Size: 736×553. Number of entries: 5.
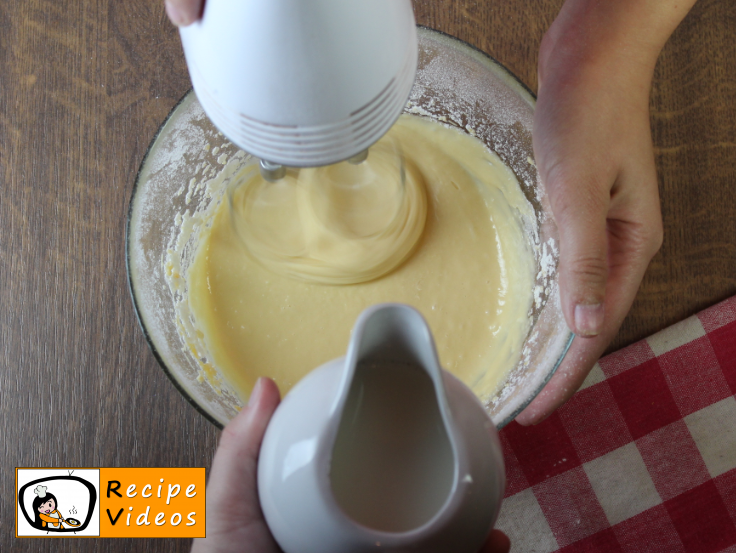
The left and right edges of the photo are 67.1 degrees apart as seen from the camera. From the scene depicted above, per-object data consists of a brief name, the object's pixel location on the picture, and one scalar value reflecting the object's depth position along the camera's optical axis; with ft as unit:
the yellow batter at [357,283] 2.04
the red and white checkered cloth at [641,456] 2.07
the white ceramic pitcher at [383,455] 1.02
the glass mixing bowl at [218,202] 1.85
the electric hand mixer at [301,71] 1.01
